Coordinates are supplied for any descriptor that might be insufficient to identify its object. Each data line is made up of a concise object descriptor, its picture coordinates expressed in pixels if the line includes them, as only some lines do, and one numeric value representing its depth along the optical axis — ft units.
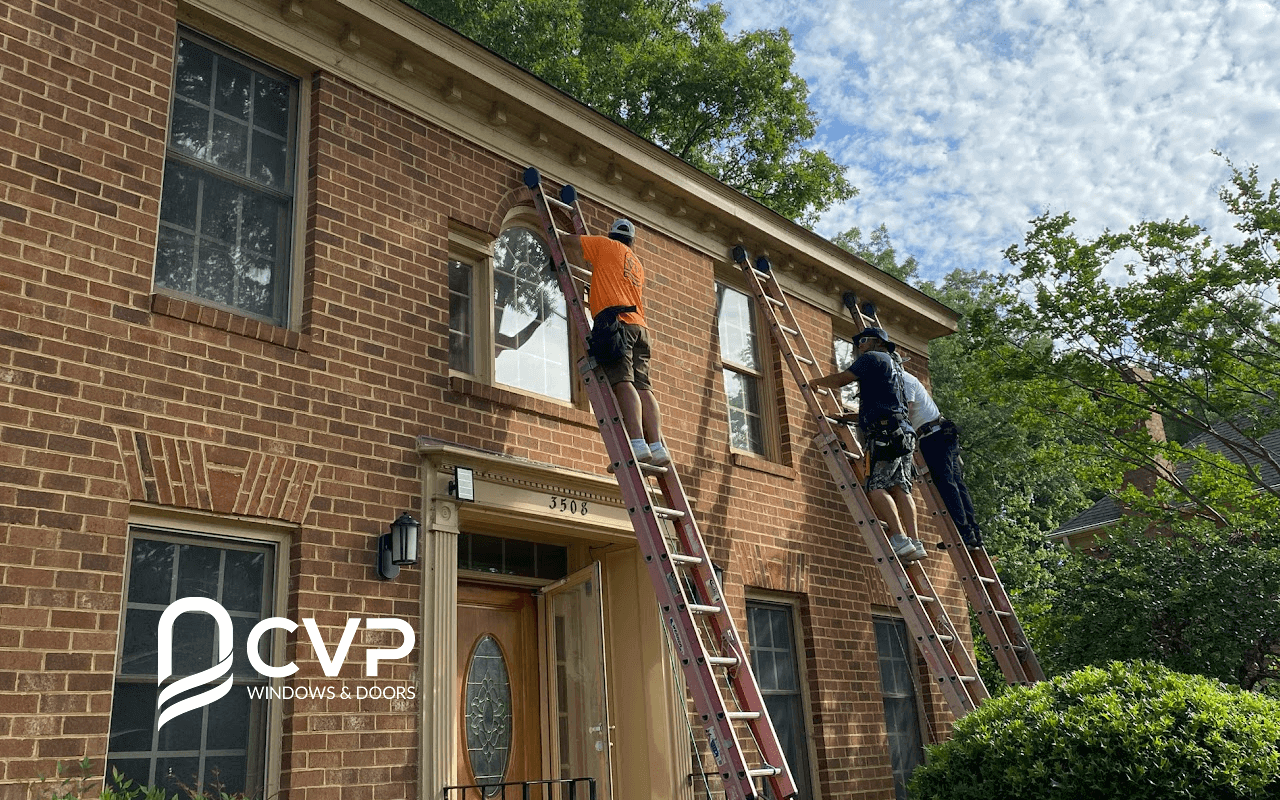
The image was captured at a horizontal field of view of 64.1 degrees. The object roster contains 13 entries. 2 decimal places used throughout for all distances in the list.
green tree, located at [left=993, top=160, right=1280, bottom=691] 33.40
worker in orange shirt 22.11
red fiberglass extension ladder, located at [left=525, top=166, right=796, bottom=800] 17.21
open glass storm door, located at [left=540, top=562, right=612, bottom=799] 23.18
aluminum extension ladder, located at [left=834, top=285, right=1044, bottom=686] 27.09
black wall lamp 19.99
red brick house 16.75
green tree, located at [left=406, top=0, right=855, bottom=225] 62.39
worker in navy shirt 26.81
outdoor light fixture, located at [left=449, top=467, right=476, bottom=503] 21.59
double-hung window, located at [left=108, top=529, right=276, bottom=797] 16.63
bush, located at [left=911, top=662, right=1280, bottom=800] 19.43
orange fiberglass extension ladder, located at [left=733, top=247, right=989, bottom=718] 23.80
